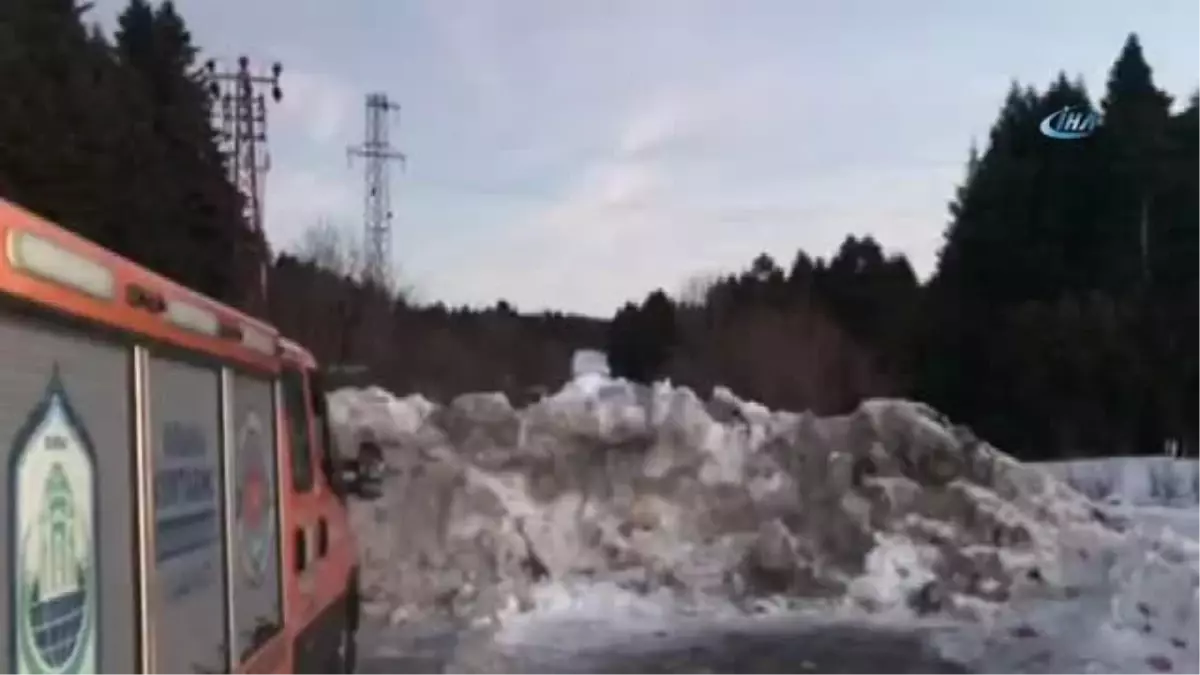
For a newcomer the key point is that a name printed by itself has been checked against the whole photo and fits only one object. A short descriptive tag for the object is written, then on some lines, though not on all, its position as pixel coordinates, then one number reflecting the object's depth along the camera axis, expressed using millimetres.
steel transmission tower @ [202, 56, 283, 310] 43969
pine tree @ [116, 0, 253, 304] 41531
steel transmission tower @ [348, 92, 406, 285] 50312
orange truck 3643
